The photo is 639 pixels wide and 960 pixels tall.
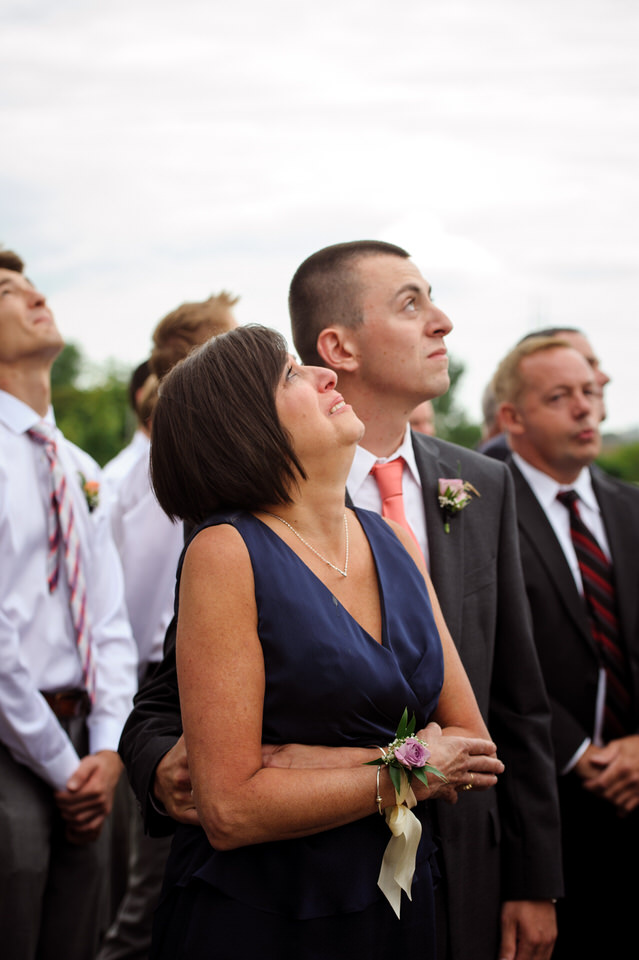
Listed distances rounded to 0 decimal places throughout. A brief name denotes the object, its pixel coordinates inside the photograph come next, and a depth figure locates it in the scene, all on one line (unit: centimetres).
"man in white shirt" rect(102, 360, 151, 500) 596
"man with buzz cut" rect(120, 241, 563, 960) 277
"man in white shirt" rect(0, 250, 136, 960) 350
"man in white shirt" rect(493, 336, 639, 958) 395
